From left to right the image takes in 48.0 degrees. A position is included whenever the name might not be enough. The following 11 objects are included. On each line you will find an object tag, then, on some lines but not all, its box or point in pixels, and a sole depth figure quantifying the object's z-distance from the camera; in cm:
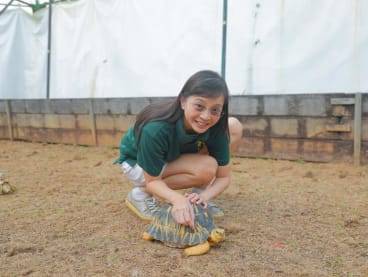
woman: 177
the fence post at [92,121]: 510
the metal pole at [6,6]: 645
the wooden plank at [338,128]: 351
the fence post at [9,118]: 600
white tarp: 397
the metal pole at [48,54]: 599
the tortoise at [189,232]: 178
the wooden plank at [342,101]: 348
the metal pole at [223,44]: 445
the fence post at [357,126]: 345
